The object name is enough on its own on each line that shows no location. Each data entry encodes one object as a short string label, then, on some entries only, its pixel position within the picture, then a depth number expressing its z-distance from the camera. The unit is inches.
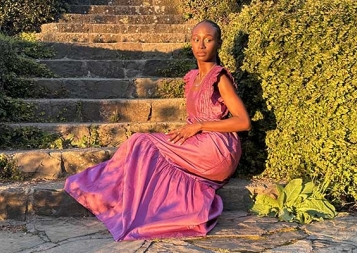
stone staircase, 153.1
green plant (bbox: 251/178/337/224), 141.6
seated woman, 130.0
